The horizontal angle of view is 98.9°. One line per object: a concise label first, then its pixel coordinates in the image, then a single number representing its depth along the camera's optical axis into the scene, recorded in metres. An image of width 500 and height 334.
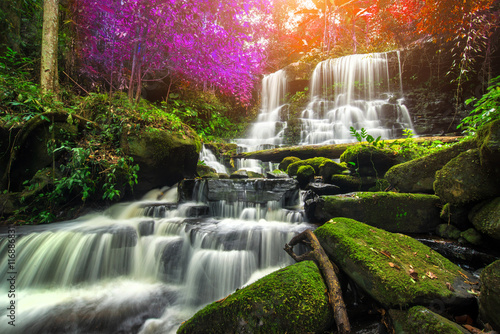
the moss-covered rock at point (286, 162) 7.71
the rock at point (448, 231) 3.17
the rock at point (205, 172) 7.28
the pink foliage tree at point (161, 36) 5.96
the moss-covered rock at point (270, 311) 1.75
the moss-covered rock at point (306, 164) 6.33
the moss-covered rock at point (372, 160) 5.27
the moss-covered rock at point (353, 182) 5.20
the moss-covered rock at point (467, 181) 2.79
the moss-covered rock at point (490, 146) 2.45
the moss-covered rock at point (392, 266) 1.86
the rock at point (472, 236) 2.86
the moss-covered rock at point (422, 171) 3.81
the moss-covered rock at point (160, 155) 5.47
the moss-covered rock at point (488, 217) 2.51
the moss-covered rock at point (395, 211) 3.49
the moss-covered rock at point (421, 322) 1.51
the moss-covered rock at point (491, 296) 1.56
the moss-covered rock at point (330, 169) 5.75
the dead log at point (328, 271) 1.74
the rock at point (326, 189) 5.16
